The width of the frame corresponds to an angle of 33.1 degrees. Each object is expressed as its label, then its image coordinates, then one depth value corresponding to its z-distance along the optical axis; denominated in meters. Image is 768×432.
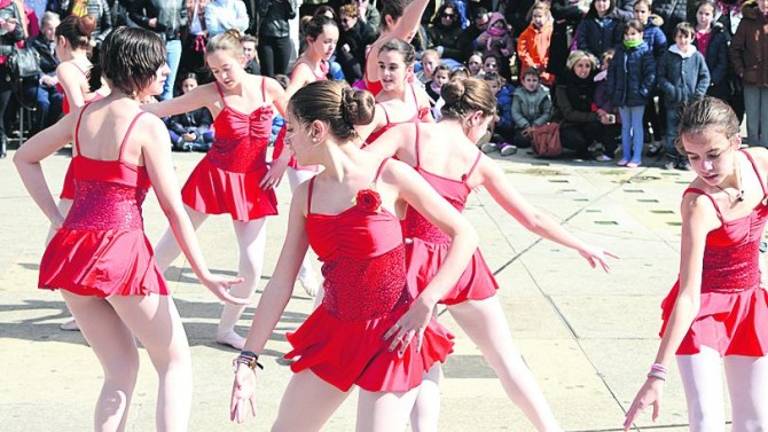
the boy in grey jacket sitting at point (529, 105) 13.98
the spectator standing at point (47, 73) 13.77
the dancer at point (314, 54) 7.28
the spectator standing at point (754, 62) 13.22
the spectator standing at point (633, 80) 13.30
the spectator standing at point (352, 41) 14.66
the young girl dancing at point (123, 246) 4.57
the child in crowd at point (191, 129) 13.71
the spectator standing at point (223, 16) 14.43
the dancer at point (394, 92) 6.13
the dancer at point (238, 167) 6.78
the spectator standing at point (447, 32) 15.34
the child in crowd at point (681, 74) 13.09
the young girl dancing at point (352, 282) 3.91
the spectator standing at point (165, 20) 14.15
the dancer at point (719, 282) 4.23
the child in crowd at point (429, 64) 13.32
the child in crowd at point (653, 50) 13.45
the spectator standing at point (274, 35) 14.53
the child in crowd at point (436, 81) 13.11
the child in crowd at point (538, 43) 14.42
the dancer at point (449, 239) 4.89
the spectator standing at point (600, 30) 14.04
